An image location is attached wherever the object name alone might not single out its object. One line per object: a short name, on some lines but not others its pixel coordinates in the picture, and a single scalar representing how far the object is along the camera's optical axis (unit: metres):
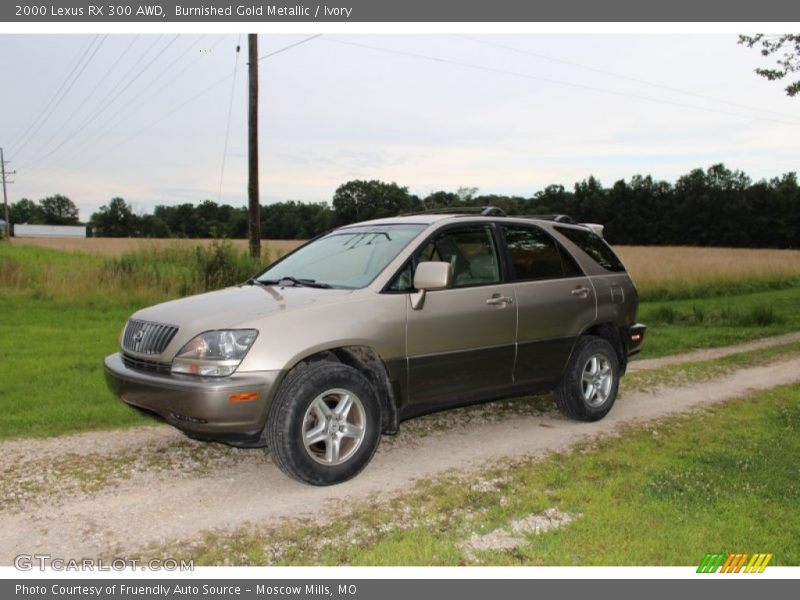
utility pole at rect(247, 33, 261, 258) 16.81
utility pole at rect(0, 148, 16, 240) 83.19
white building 123.19
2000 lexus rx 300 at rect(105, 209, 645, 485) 4.55
